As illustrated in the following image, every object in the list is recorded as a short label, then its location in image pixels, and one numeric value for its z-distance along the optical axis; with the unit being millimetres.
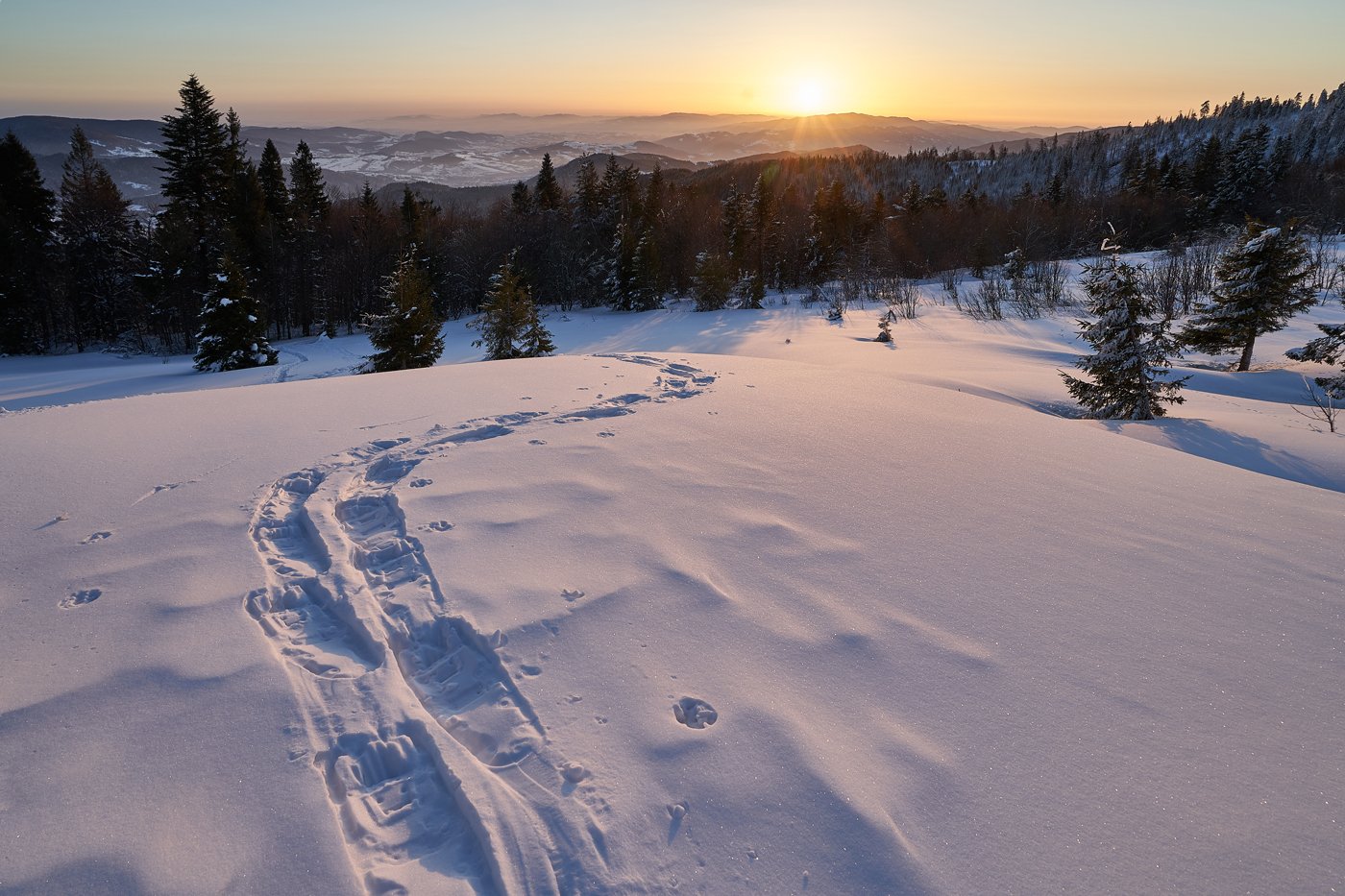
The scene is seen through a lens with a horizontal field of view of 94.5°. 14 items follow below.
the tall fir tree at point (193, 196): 31344
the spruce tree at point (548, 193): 51044
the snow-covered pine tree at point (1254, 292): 15633
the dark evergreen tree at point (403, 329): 19266
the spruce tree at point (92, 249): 33938
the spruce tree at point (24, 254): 31188
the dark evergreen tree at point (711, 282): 37094
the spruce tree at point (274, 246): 37500
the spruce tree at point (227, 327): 23531
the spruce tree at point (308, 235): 39156
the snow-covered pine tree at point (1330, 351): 12680
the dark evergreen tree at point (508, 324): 22172
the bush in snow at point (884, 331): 20078
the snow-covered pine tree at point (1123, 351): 10273
